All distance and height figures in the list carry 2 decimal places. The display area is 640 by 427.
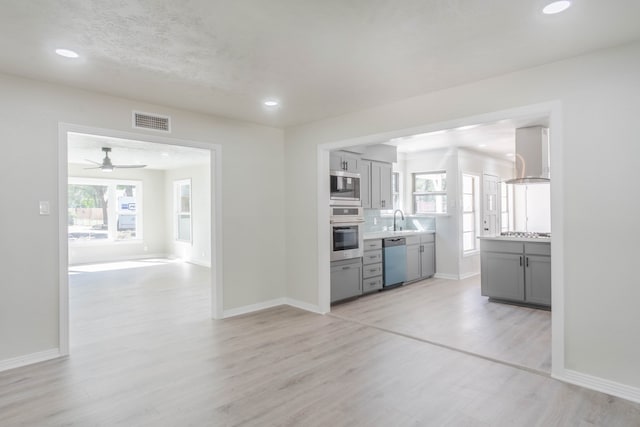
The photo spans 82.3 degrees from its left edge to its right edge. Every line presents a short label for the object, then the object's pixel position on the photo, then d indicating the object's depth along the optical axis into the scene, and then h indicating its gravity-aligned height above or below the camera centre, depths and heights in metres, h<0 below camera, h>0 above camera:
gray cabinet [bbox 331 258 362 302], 5.13 -0.92
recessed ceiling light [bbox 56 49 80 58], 2.67 +1.23
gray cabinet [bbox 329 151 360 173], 5.29 +0.81
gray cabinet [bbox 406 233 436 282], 6.57 -0.79
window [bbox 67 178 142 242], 9.46 +0.22
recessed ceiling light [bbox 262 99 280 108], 3.93 +1.24
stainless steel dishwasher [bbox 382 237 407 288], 6.02 -0.78
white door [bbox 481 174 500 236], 7.86 +0.19
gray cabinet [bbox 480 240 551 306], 4.80 -0.80
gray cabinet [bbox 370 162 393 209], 6.16 +0.50
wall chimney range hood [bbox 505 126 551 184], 5.13 +0.83
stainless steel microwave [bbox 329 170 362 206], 5.24 +0.40
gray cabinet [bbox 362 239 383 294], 5.63 -0.80
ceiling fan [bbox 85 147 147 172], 6.99 +1.05
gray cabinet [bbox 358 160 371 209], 5.89 +0.53
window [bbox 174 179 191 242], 10.01 +0.23
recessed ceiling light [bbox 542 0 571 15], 2.07 +1.19
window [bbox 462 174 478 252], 7.45 +0.04
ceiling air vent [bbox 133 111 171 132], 3.90 +1.05
